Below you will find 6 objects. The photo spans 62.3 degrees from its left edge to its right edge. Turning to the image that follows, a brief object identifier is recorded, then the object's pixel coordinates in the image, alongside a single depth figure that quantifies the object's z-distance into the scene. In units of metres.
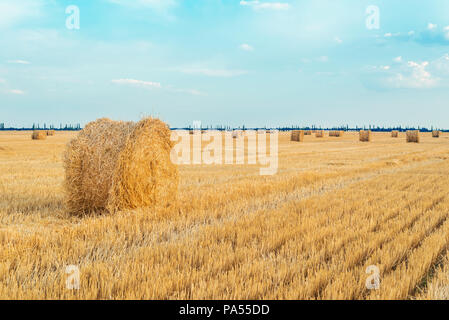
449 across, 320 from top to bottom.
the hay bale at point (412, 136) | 43.09
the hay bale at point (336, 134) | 57.97
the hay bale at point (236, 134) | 48.04
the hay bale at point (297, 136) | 45.23
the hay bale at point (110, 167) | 7.25
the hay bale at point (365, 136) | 46.15
